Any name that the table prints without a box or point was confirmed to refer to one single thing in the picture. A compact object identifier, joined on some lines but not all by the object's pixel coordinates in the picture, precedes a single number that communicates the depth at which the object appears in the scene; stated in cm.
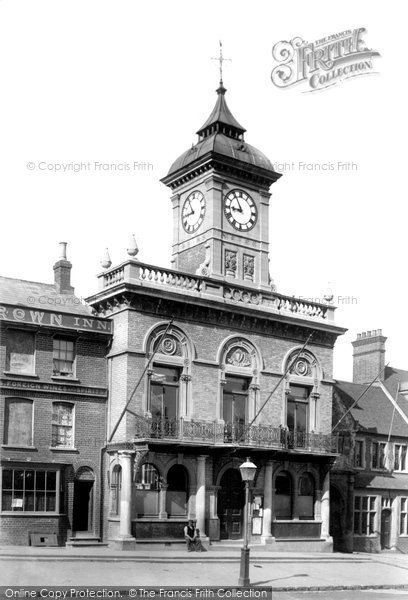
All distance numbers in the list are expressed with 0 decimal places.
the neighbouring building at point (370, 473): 4088
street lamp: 2112
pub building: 2786
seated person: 2839
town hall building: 2941
